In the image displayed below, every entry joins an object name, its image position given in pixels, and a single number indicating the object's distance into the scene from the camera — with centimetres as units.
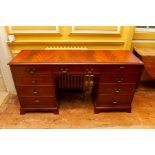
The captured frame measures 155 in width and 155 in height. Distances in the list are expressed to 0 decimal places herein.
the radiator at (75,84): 225
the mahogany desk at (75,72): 167
